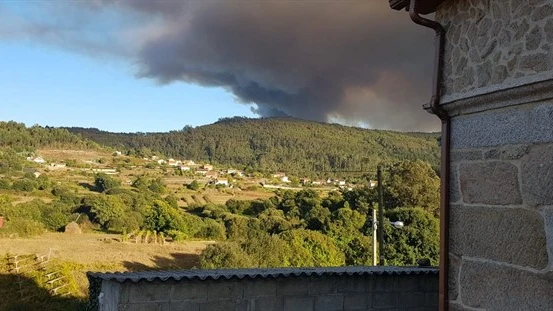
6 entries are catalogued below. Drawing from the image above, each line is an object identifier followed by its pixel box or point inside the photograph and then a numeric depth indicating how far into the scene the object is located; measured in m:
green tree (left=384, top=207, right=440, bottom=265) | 21.31
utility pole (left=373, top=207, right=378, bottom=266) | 17.49
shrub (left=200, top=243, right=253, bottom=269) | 16.66
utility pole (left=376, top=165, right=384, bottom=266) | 16.81
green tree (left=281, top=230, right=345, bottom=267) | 18.77
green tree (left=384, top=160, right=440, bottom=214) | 30.75
